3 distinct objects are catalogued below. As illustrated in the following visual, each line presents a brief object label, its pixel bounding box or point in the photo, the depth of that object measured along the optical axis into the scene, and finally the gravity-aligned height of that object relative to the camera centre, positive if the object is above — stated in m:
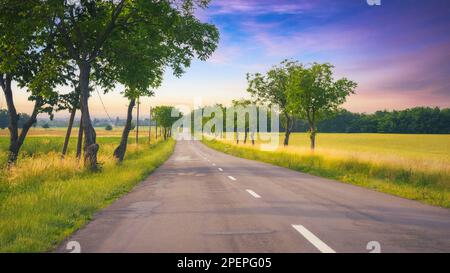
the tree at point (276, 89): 47.59 +4.69
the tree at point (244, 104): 67.19 +3.96
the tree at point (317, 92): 38.19 +3.36
